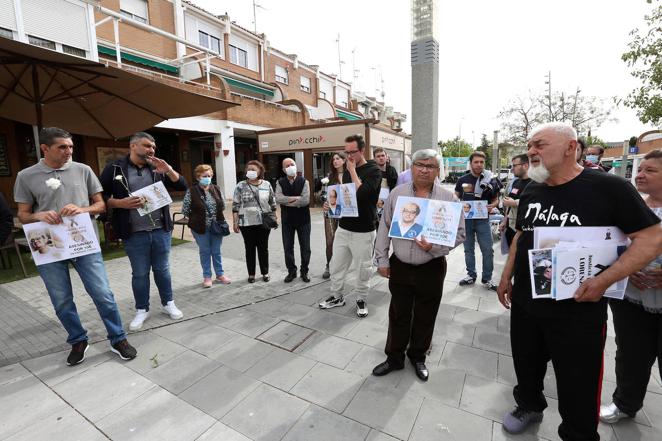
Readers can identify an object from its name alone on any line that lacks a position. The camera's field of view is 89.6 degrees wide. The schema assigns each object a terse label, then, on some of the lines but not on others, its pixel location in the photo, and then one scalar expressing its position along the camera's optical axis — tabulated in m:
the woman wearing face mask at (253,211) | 5.09
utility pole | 26.06
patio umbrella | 4.19
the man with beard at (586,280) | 1.69
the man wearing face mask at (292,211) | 5.14
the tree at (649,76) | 9.36
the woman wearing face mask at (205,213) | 5.00
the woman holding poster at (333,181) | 4.38
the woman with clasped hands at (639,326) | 2.03
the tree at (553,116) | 25.75
